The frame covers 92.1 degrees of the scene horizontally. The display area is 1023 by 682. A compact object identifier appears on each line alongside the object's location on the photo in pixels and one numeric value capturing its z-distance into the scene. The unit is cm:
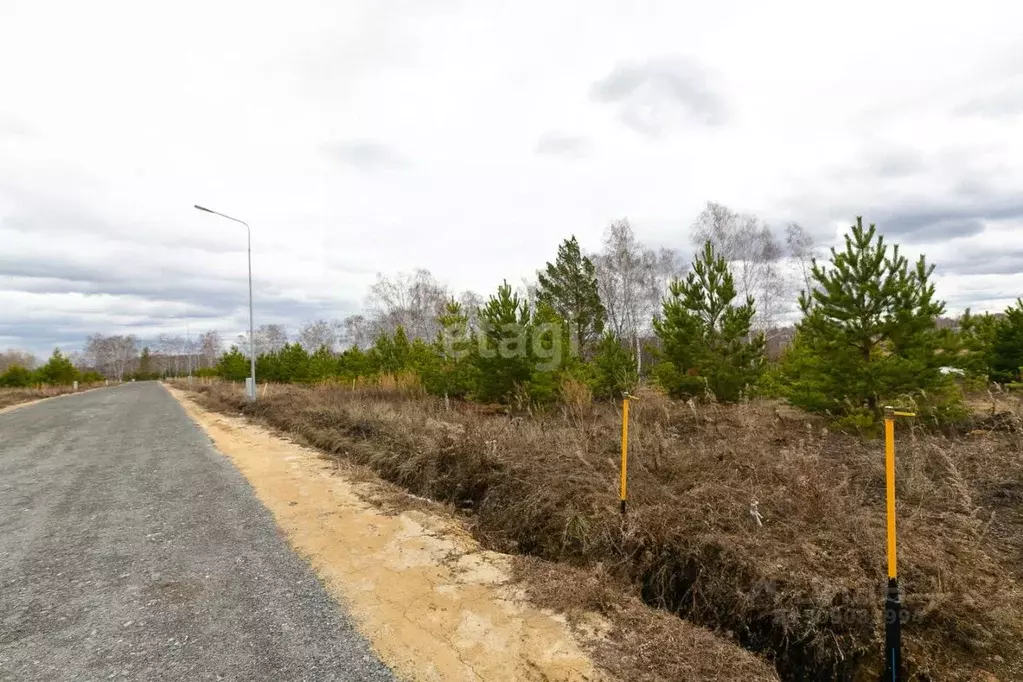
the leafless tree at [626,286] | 3100
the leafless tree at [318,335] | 8234
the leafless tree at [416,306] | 4634
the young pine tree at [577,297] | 2750
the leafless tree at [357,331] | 6744
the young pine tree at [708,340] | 1397
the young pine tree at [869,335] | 934
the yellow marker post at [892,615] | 278
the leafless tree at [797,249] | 3019
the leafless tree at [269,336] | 7594
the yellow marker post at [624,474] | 480
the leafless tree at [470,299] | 5074
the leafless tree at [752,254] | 2925
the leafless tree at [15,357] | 10919
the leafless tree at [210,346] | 13477
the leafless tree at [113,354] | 12325
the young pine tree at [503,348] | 1439
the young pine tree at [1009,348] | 1475
